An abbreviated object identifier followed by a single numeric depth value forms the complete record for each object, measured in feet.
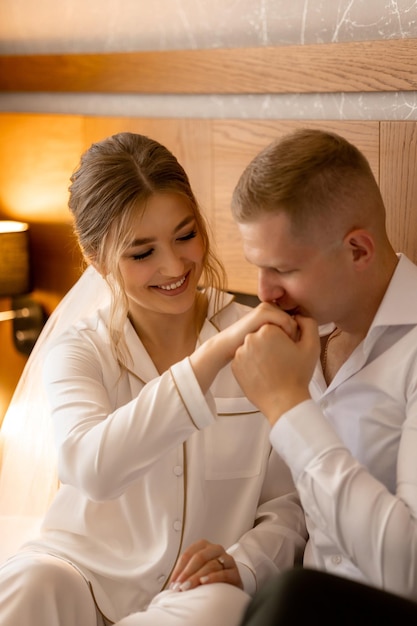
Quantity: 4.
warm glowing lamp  10.10
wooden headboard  6.32
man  4.21
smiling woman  5.18
